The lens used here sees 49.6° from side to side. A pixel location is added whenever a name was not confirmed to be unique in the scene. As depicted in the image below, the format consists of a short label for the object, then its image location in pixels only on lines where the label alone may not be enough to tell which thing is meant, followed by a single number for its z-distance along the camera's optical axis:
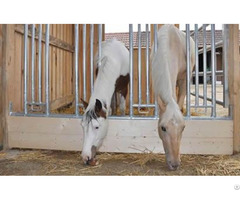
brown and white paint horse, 2.28
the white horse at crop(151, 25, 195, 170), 2.03
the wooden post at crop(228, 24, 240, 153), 2.76
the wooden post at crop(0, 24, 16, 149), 2.95
